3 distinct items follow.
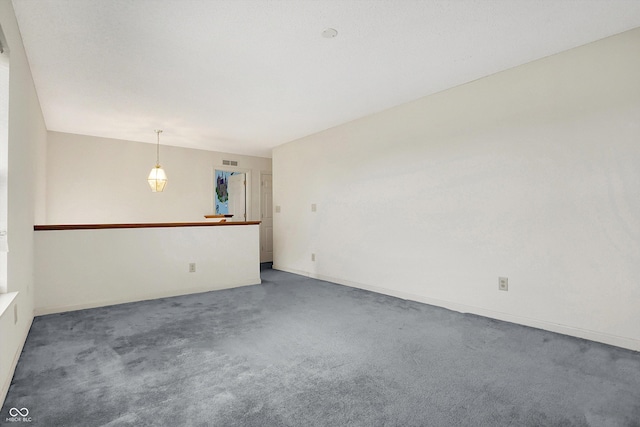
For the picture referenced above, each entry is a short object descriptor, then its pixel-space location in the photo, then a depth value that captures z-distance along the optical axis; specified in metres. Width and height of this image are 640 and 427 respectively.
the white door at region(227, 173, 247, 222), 7.31
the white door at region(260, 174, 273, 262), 7.21
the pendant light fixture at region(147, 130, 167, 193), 5.03
